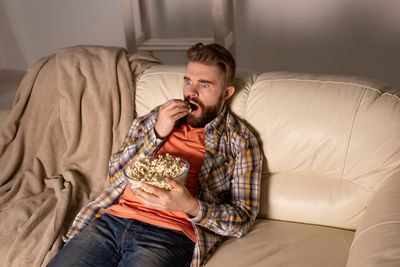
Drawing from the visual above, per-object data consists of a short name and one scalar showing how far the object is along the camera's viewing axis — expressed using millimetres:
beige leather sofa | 1562
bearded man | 1511
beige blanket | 2023
